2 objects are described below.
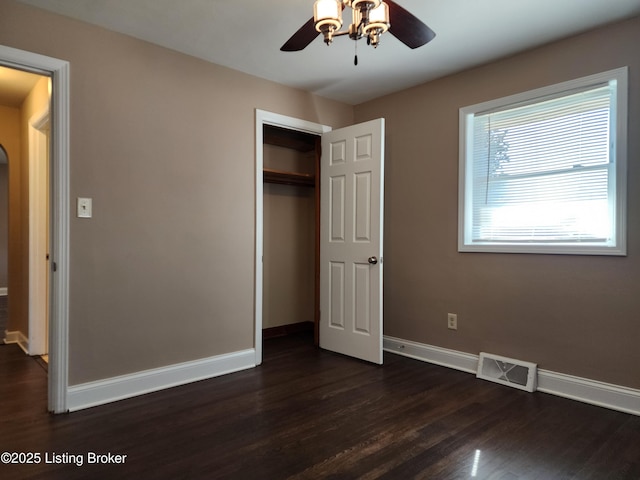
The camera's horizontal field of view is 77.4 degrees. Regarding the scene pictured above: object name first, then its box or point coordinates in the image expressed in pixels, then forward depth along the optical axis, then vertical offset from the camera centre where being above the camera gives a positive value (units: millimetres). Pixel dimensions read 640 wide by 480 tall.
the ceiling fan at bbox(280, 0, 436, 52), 1728 +986
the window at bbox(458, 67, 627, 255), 2553 +485
